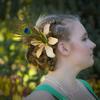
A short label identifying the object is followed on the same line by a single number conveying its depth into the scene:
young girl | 3.16
